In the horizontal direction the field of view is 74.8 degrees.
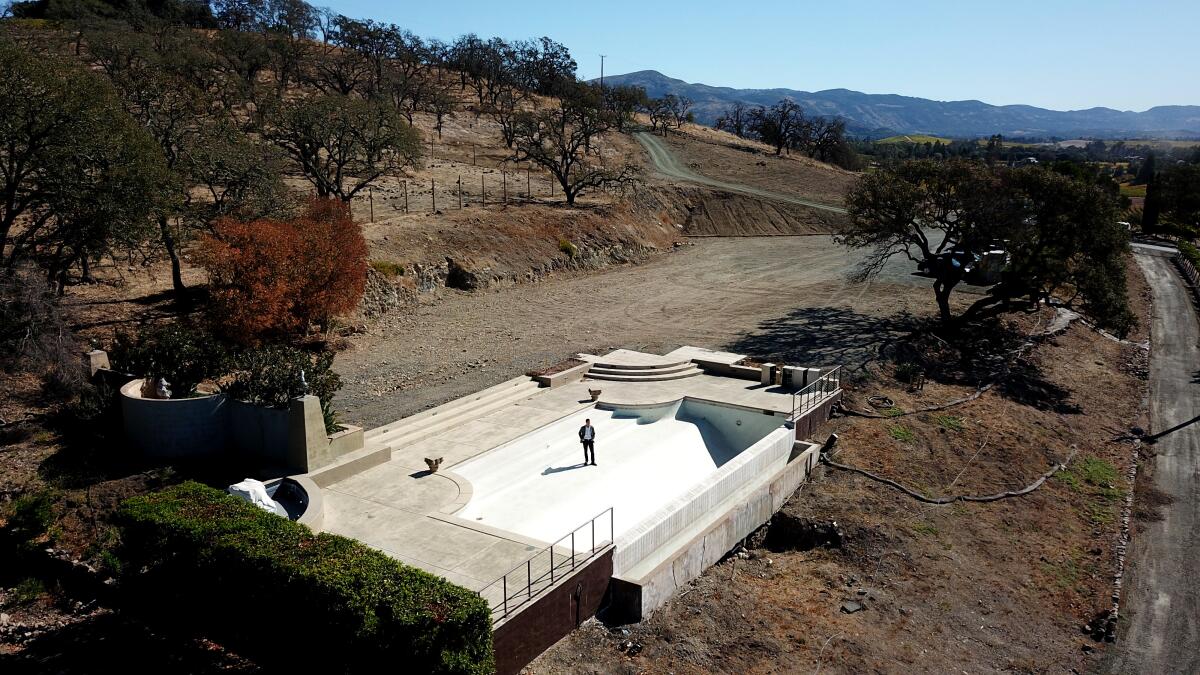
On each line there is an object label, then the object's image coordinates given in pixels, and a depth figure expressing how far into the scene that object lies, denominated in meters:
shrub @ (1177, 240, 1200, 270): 51.85
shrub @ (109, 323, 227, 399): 18.94
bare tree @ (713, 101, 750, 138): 109.12
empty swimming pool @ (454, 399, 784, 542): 16.89
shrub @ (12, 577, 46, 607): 15.12
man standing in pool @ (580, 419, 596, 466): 19.16
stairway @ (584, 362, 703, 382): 25.48
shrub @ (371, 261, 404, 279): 32.47
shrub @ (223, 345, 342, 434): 17.69
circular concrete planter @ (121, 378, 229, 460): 17.58
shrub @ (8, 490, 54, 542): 15.95
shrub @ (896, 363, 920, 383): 27.12
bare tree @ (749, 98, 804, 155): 93.38
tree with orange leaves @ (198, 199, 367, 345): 22.94
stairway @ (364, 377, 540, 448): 19.42
